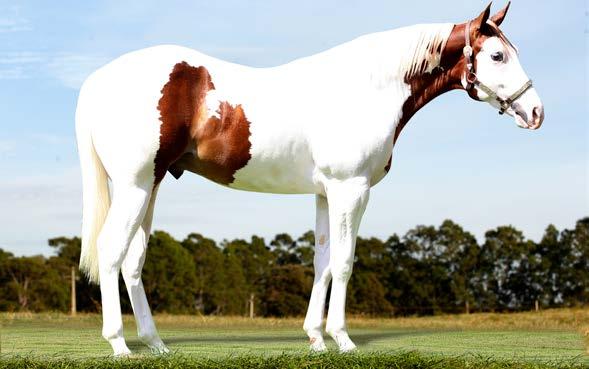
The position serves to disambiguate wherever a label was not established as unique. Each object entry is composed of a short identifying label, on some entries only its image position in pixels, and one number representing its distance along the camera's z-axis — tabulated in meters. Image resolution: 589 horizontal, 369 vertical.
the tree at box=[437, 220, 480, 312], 32.03
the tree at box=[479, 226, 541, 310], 30.92
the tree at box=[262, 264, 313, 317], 30.62
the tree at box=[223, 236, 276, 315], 33.41
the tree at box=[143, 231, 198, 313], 31.64
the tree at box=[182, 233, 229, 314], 32.66
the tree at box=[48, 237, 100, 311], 30.25
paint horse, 6.23
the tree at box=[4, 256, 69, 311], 31.34
